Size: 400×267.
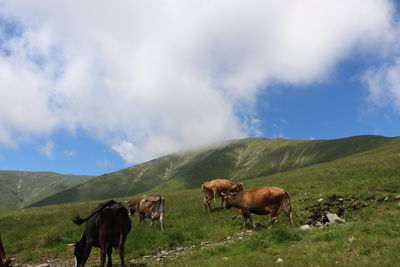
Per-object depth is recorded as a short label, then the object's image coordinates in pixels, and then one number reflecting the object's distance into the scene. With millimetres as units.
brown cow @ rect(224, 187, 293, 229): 16281
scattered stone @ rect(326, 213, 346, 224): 15277
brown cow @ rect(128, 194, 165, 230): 20406
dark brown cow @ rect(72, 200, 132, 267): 9938
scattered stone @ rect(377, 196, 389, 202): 18906
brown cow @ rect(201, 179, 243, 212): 28281
